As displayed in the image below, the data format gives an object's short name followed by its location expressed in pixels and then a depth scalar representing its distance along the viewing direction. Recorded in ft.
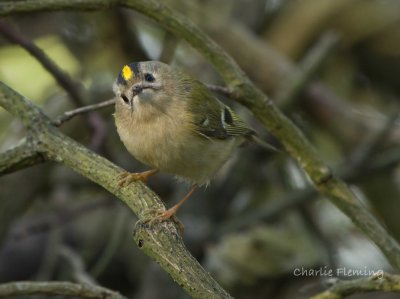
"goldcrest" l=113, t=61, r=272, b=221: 20.27
